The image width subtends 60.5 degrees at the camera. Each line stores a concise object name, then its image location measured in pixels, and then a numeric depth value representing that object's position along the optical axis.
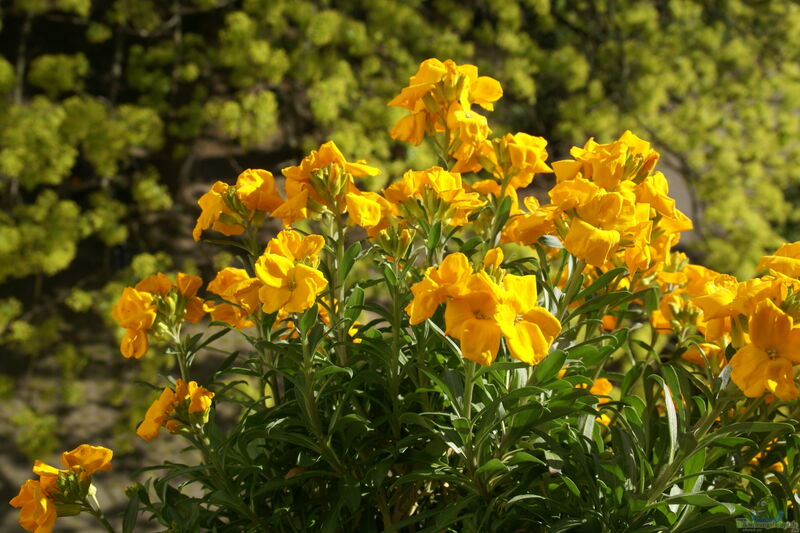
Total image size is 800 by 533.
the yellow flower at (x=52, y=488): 0.54
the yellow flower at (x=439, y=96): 0.61
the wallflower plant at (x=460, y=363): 0.47
